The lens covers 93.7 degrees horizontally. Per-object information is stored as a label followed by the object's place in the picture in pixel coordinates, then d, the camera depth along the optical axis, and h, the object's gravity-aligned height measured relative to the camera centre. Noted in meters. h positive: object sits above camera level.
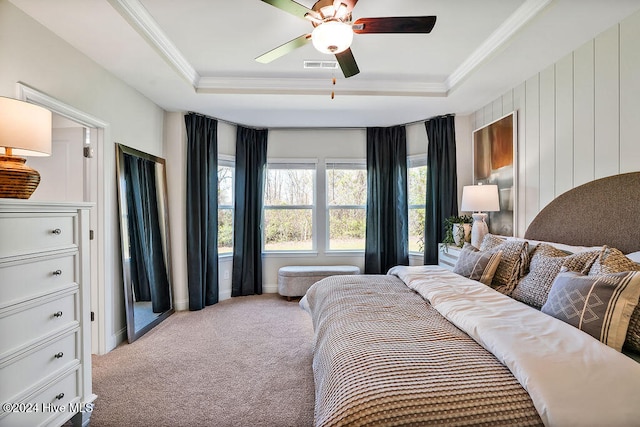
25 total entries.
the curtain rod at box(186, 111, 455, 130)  3.94 +1.27
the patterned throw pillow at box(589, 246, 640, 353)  1.29 -0.30
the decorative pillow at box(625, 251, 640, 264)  1.64 -0.27
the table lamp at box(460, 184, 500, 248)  3.15 +0.07
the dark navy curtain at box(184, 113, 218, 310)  3.78 +0.06
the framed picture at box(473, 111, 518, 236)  3.12 +0.51
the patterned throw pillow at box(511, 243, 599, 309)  1.75 -0.38
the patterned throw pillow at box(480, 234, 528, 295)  2.10 -0.40
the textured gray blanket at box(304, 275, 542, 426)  0.96 -0.61
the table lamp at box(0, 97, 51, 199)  1.45 +0.37
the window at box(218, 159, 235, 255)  4.30 +0.11
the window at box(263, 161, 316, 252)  4.61 +0.06
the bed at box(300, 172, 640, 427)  0.97 -0.58
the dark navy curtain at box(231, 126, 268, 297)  4.32 +0.02
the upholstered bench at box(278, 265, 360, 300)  4.16 -0.92
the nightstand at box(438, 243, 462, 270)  3.49 -0.55
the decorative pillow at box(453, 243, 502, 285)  2.22 -0.42
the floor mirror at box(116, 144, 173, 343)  2.90 -0.28
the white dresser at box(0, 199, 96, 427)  1.33 -0.50
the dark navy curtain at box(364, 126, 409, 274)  4.39 +0.16
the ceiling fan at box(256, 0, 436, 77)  1.69 +1.11
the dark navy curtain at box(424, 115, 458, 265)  3.98 +0.39
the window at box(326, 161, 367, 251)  4.64 +0.07
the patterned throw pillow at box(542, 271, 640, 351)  1.30 -0.44
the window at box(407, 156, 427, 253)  4.38 +0.16
